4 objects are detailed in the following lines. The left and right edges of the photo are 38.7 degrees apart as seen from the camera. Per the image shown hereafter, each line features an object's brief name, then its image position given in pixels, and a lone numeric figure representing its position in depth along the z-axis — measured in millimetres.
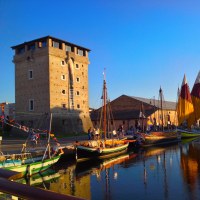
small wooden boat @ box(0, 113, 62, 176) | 19344
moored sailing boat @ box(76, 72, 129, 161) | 27562
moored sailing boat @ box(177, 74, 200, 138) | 46969
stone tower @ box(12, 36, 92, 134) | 44831
